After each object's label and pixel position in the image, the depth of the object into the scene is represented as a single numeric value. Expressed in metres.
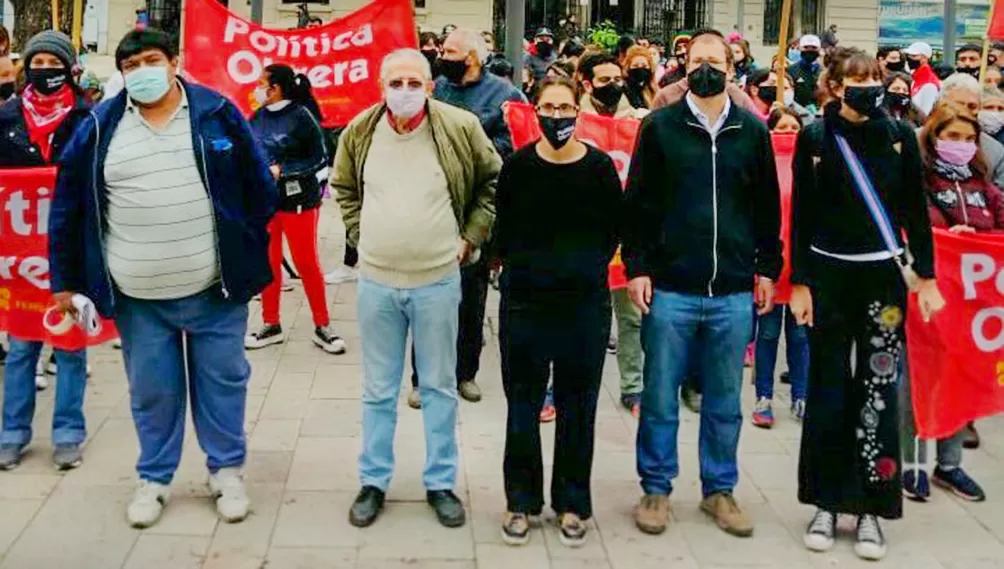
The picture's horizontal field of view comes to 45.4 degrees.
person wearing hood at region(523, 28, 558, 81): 14.39
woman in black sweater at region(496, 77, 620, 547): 4.53
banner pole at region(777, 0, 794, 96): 8.37
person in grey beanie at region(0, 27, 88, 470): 5.39
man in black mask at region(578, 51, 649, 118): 6.53
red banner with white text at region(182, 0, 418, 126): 8.41
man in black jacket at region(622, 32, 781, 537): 4.66
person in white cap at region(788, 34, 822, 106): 12.39
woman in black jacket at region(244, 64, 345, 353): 7.39
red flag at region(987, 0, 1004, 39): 8.37
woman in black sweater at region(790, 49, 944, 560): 4.59
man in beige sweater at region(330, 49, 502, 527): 4.73
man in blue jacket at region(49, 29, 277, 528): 4.60
